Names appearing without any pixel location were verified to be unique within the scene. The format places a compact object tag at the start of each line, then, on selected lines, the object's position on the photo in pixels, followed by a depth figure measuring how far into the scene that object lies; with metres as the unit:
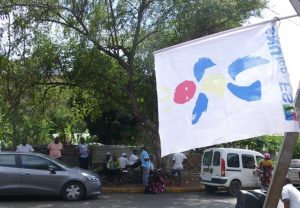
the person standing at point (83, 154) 20.89
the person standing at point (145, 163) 19.47
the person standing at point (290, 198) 7.16
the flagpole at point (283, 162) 4.69
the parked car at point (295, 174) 21.12
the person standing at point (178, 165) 20.45
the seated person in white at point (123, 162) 20.35
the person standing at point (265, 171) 18.86
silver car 15.26
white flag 4.37
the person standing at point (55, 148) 20.14
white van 18.69
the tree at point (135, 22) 18.83
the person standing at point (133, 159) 21.08
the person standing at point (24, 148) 19.73
